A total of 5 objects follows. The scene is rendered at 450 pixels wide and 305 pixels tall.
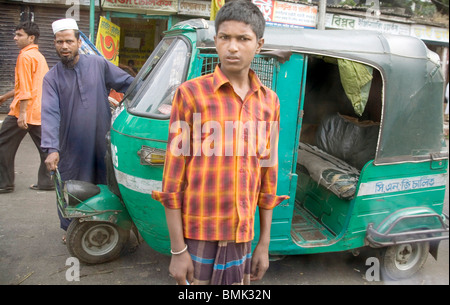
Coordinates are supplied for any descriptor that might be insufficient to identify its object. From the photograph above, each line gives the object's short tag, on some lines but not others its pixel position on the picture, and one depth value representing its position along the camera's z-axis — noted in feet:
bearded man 10.53
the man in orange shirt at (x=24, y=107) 14.64
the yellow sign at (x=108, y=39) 24.21
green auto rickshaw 8.84
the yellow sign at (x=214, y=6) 22.14
